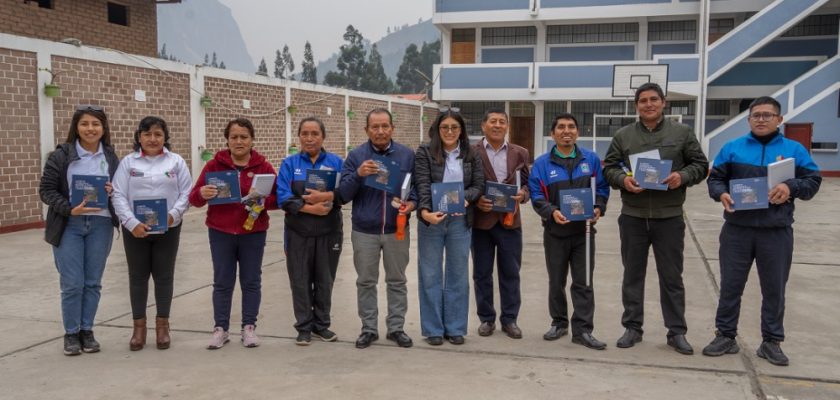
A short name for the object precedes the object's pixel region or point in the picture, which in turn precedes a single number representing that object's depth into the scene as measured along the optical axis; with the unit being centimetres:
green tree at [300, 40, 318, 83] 8006
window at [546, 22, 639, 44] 2480
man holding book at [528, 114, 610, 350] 457
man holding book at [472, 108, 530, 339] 472
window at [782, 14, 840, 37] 2248
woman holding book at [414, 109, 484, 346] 455
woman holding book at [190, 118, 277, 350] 445
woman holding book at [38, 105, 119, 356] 424
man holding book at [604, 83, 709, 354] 441
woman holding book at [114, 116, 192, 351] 430
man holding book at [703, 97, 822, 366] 421
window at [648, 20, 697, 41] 2434
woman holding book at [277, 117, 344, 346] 448
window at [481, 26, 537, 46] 2603
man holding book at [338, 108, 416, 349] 449
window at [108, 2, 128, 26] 1861
